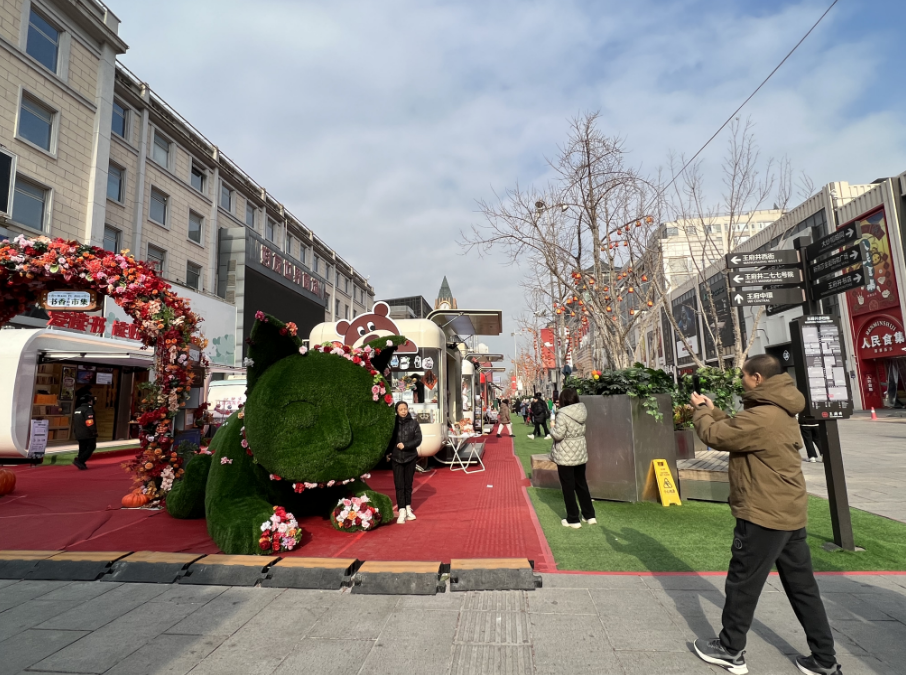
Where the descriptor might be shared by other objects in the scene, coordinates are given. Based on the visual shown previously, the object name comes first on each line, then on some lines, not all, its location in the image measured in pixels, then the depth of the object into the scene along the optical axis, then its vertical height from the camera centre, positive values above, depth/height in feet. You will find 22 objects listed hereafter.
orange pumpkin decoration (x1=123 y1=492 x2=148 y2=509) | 24.29 -4.62
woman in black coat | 21.26 -2.54
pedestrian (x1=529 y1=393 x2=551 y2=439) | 59.57 -1.96
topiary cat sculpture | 15.72 -1.17
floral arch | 23.95 +5.31
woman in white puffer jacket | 19.44 -2.43
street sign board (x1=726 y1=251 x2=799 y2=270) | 18.03 +4.77
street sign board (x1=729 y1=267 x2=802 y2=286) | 17.99 +4.06
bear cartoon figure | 31.81 +4.85
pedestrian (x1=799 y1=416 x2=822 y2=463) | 32.88 -3.36
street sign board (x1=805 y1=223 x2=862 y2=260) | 15.93 +4.87
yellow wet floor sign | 22.33 -4.02
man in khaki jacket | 8.77 -2.34
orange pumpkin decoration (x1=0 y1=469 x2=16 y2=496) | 27.66 -4.02
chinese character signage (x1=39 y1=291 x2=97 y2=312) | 25.96 +5.67
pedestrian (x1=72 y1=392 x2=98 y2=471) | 36.86 -1.61
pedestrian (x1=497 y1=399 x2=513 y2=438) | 69.72 -2.91
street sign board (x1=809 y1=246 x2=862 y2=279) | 15.79 +4.15
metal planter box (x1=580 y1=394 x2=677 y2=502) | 22.67 -2.36
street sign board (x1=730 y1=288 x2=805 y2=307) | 17.87 +3.34
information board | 16.22 +0.69
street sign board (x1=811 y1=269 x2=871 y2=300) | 15.96 +3.44
